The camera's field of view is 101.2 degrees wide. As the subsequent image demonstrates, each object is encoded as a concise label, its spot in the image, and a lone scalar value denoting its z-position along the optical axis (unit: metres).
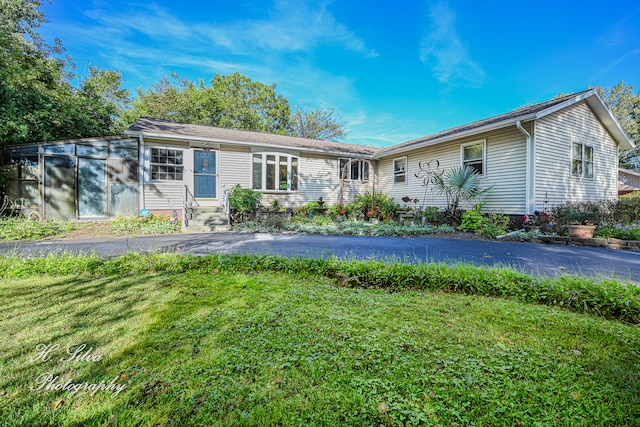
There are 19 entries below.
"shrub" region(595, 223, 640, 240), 6.69
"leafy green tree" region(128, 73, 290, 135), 23.36
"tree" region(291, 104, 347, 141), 26.48
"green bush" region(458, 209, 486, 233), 8.18
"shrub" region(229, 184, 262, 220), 9.66
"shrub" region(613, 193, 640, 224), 8.72
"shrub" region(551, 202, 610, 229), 7.86
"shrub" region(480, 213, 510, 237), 7.61
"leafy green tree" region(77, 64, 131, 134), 12.84
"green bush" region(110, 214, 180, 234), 7.71
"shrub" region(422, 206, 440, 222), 10.23
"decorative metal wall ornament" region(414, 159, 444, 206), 11.28
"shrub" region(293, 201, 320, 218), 12.16
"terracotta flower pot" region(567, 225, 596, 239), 6.79
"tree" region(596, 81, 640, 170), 23.95
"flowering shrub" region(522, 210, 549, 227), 8.12
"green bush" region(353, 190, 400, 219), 12.36
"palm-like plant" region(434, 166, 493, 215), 9.32
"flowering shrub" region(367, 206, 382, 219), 11.09
